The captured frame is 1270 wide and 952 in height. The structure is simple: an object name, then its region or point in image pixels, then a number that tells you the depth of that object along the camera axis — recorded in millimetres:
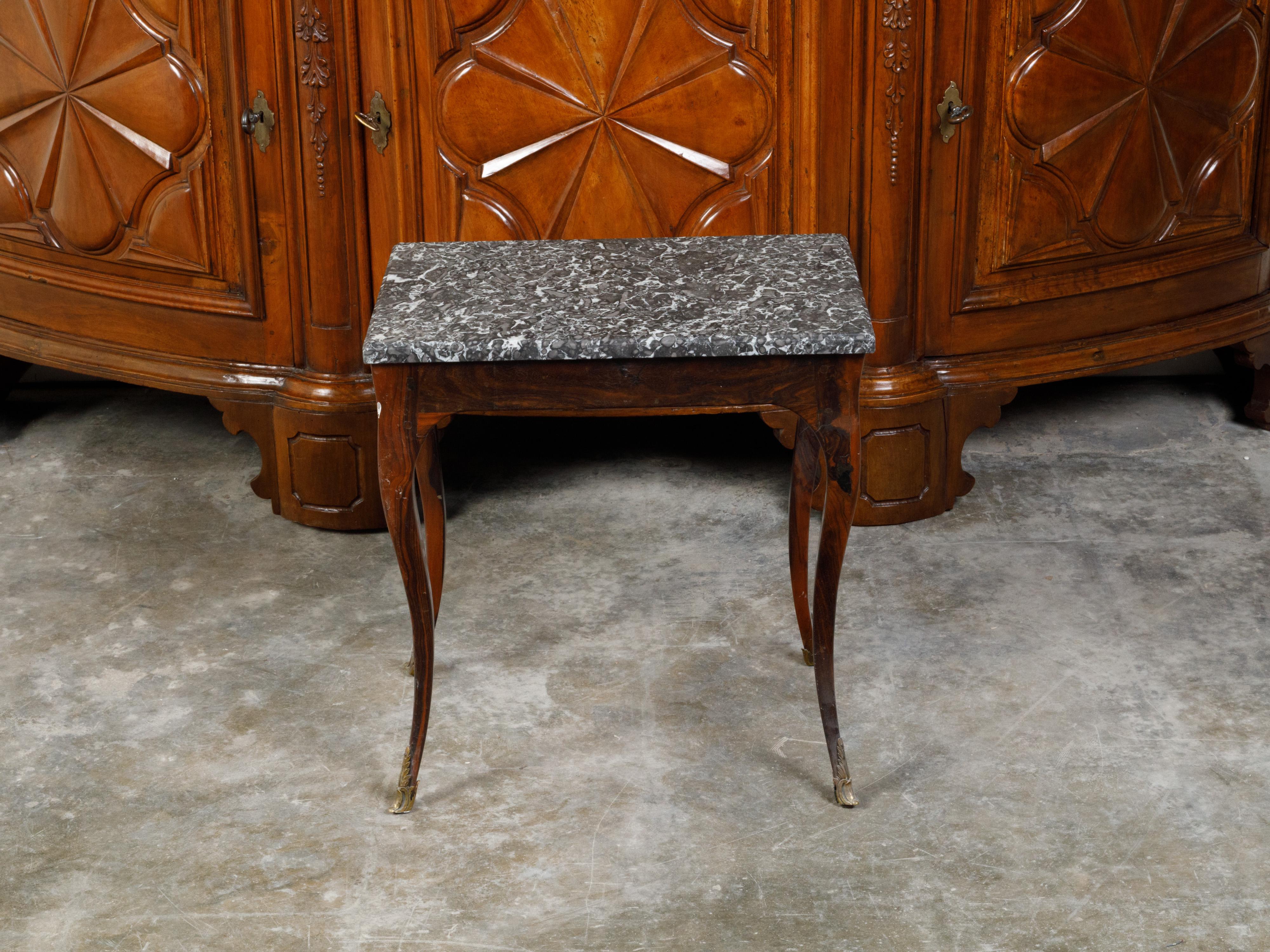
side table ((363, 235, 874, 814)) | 1915
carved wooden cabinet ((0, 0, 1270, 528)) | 2781
